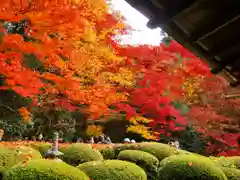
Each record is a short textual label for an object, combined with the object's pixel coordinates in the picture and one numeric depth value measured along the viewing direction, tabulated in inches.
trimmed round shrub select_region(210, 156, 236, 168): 286.5
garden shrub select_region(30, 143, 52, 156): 284.9
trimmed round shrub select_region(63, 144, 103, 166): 259.8
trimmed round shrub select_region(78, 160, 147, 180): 199.7
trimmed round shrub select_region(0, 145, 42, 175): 199.2
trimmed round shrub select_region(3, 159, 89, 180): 165.1
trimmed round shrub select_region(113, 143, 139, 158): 300.6
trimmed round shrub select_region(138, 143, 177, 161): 292.2
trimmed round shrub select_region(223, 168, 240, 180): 252.2
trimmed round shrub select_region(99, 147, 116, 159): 306.8
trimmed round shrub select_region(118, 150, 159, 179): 262.5
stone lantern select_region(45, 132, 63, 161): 206.1
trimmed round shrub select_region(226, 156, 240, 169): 297.6
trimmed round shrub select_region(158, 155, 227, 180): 222.8
